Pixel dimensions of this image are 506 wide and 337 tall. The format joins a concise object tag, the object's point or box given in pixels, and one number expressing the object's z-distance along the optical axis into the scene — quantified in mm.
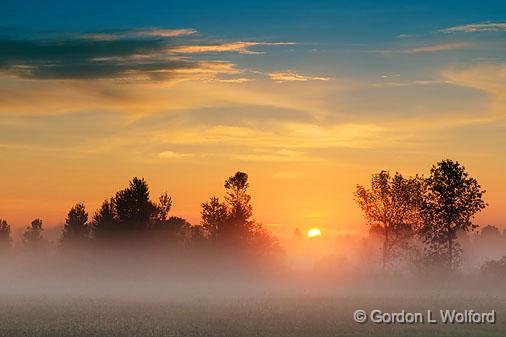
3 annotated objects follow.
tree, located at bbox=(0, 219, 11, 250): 174625
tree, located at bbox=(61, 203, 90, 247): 111938
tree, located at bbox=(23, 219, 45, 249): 153388
